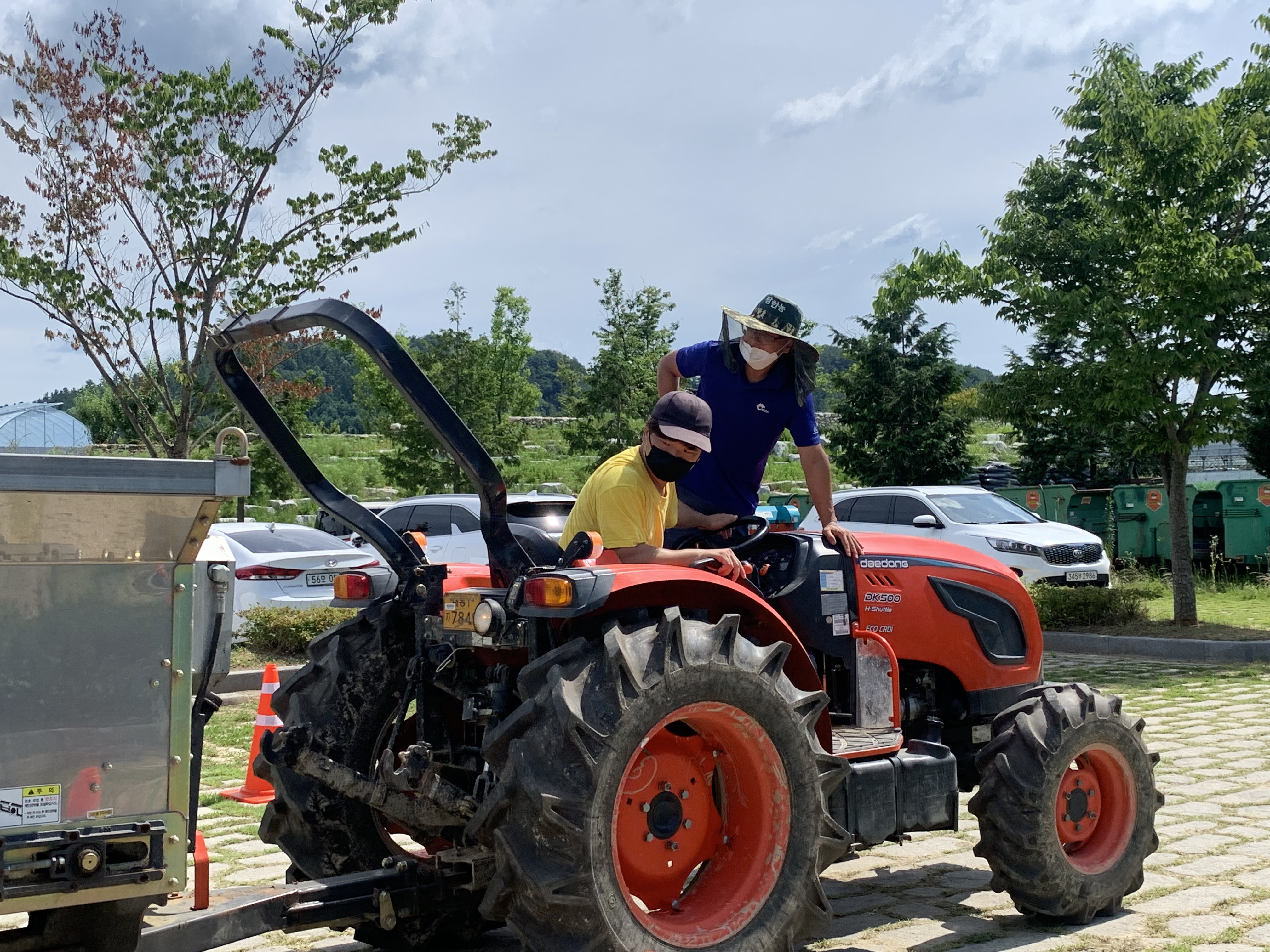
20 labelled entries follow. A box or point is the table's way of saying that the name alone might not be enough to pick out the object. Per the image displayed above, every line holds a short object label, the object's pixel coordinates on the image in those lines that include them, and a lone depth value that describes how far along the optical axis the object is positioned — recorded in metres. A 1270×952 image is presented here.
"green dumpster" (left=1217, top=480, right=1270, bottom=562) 21.81
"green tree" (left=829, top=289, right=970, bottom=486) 32.56
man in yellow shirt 4.58
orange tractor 3.72
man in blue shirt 5.66
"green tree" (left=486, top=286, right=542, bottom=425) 30.48
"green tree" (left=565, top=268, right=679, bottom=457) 28.16
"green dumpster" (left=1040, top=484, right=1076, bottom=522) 24.55
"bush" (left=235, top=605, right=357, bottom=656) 12.93
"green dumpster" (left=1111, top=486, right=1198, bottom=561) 23.34
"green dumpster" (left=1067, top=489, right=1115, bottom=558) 24.70
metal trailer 3.00
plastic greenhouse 26.67
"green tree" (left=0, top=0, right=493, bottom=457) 12.35
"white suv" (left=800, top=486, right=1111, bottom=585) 18.02
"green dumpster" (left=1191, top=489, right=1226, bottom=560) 23.03
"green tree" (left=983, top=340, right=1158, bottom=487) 16.14
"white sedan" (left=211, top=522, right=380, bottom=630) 14.04
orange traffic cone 7.05
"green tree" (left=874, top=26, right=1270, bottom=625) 14.41
